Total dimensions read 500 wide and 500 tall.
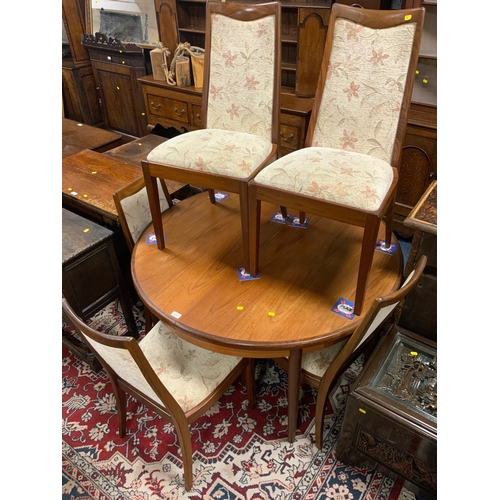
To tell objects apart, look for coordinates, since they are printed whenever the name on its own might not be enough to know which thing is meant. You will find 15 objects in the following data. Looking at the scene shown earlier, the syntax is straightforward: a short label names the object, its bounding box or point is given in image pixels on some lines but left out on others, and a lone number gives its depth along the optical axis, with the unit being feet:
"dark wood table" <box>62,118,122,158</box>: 9.18
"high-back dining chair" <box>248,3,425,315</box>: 4.01
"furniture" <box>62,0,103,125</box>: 12.23
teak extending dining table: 4.13
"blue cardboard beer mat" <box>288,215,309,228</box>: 5.84
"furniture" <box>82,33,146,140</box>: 11.44
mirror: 11.47
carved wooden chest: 4.06
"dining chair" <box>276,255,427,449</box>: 3.62
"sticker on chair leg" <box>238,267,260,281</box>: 4.83
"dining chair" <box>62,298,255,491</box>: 3.90
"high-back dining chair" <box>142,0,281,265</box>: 4.70
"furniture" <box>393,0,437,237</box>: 6.77
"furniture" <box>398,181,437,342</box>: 4.21
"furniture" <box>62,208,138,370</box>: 5.52
